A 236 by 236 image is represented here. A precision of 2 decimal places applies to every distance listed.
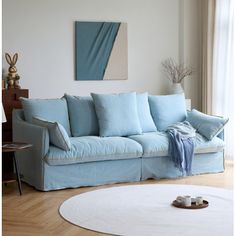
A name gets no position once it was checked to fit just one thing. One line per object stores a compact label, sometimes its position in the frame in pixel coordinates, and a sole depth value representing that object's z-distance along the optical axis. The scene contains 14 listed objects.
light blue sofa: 4.52
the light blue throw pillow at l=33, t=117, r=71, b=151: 4.48
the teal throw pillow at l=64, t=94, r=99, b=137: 5.20
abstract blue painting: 6.41
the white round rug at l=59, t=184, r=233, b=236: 3.23
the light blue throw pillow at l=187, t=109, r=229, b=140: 5.36
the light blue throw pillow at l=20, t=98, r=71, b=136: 4.97
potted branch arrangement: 6.93
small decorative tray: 3.74
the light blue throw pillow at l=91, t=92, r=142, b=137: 5.20
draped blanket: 5.05
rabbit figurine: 5.80
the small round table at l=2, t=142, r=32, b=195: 4.35
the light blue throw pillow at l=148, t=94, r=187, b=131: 5.69
